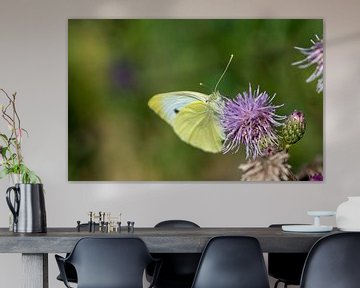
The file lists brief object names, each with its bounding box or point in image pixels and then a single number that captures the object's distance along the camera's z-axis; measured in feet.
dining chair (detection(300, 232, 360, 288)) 11.73
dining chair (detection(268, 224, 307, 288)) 15.65
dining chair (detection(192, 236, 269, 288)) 12.01
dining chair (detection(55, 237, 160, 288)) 11.87
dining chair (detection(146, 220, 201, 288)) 15.25
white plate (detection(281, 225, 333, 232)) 13.04
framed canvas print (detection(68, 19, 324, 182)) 19.33
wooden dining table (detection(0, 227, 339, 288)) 11.93
